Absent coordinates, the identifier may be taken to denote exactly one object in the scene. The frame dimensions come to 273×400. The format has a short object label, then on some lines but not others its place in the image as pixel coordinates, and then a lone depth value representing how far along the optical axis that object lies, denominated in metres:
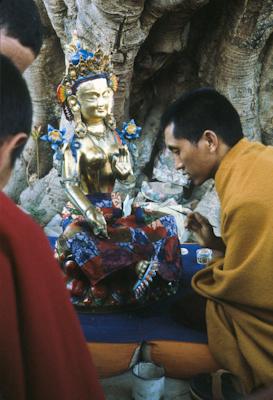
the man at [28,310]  0.90
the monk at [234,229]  1.75
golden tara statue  2.23
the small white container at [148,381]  1.87
